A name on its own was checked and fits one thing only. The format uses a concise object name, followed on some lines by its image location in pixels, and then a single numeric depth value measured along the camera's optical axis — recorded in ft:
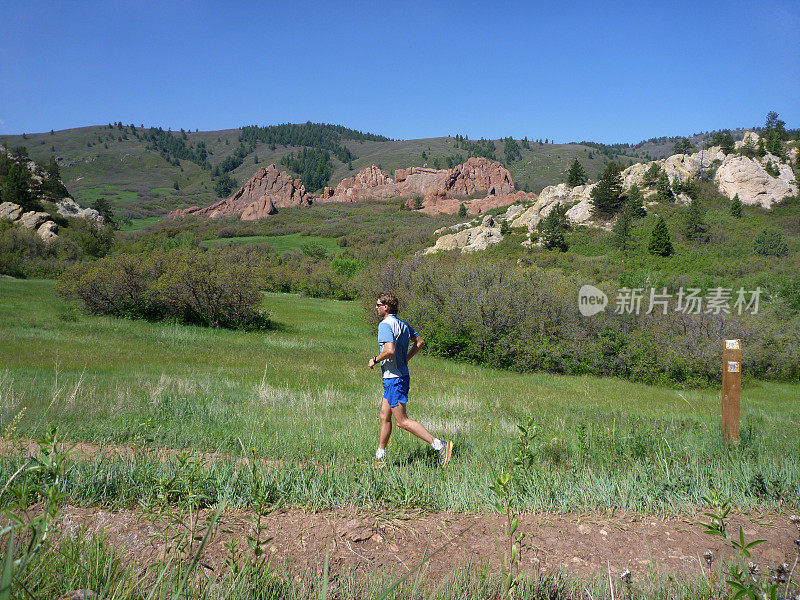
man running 16.94
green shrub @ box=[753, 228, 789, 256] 134.00
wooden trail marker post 19.67
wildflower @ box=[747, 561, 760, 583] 7.55
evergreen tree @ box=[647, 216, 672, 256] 141.79
